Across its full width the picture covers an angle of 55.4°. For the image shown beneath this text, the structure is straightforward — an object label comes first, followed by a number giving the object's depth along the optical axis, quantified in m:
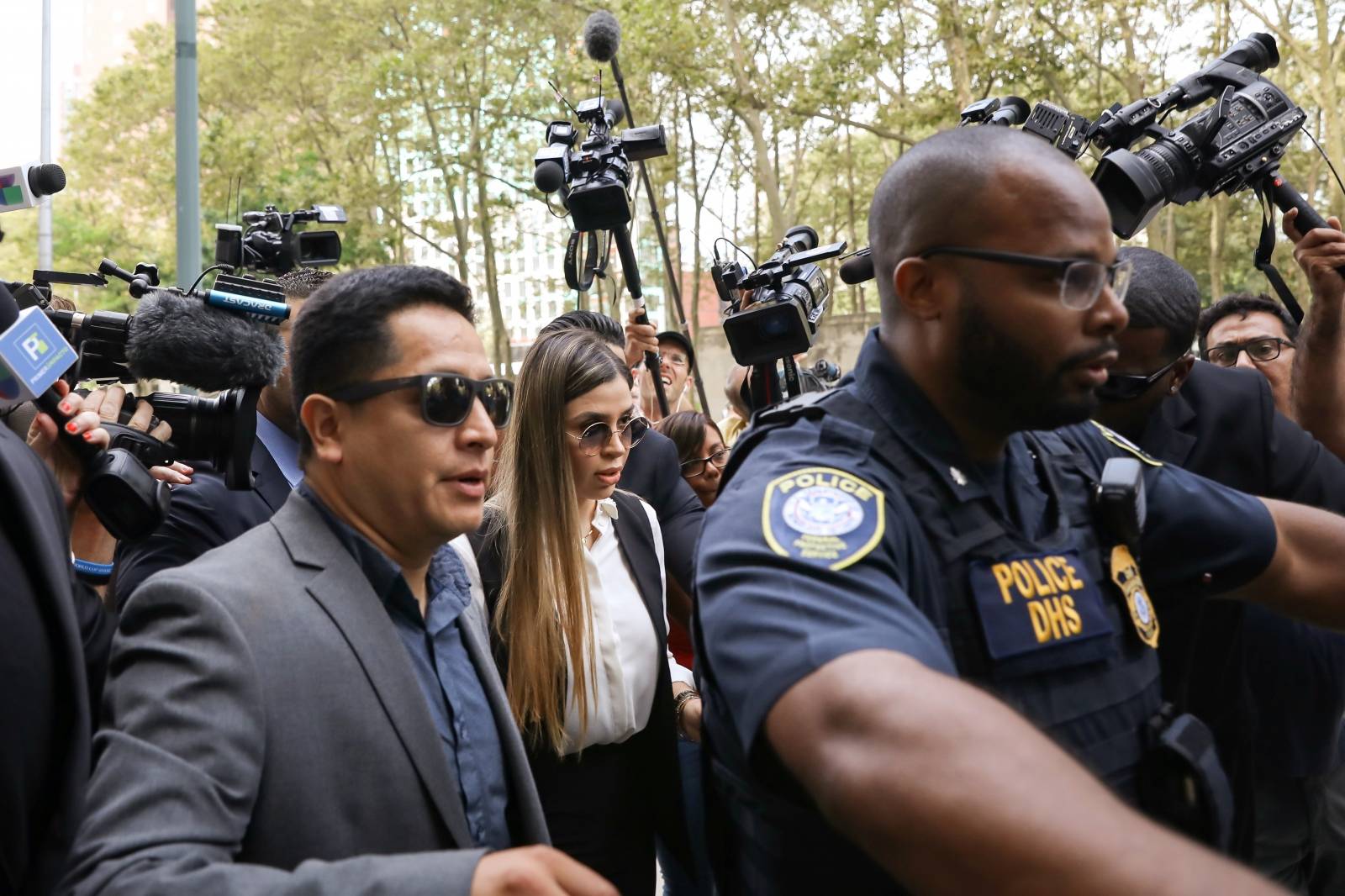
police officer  1.25
